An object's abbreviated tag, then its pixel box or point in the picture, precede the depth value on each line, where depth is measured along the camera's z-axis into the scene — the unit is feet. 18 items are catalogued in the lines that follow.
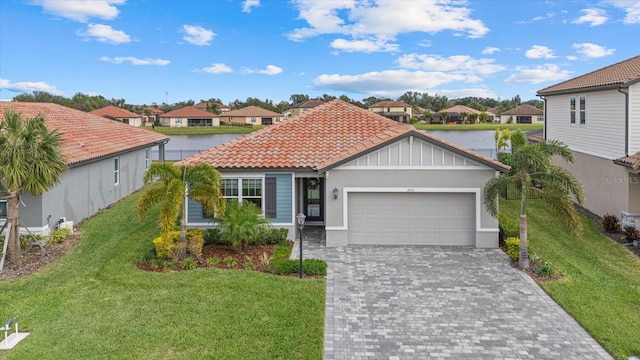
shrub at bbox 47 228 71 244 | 49.77
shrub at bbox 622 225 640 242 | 49.56
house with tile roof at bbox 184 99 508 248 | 48.73
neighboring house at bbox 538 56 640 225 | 52.70
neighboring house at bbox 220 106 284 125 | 288.10
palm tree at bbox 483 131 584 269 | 40.98
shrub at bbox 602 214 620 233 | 54.34
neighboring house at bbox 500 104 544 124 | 272.92
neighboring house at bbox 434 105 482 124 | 286.46
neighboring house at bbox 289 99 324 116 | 310.06
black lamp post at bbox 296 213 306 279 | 39.54
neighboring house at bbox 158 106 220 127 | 281.31
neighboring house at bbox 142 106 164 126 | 304.50
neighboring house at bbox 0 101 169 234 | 51.21
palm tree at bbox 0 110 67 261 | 42.70
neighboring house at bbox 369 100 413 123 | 296.10
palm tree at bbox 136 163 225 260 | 41.19
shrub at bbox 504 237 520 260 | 44.24
